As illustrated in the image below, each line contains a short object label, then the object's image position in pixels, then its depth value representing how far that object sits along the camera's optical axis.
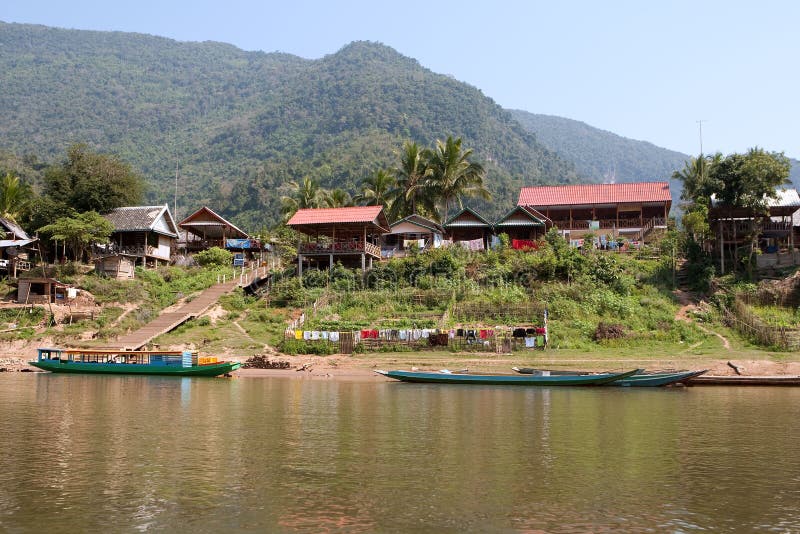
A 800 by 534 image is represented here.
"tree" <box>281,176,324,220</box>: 69.62
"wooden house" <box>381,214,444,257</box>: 60.97
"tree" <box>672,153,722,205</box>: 70.44
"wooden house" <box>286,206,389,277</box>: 54.81
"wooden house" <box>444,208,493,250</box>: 61.59
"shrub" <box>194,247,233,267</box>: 61.41
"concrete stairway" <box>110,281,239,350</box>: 42.19
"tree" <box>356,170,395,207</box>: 67.88
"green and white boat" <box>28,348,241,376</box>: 36.53
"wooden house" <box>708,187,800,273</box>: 49.41
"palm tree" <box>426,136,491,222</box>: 64.00
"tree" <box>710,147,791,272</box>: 47.31
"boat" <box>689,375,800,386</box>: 32.78
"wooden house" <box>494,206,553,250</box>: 60.19
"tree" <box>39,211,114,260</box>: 54.25
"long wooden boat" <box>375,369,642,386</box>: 32.28
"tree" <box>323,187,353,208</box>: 69.50
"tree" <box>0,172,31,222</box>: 65.50
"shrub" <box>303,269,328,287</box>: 52.78
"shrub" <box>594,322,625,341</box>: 40.84
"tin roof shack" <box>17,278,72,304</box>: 48.44
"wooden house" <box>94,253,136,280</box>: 55.94
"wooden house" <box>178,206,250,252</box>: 66.50
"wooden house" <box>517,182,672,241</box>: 63.69
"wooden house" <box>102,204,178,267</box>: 59.97
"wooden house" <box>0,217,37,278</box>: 55.29
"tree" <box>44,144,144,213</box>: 60.59
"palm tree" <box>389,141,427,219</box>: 65.06
